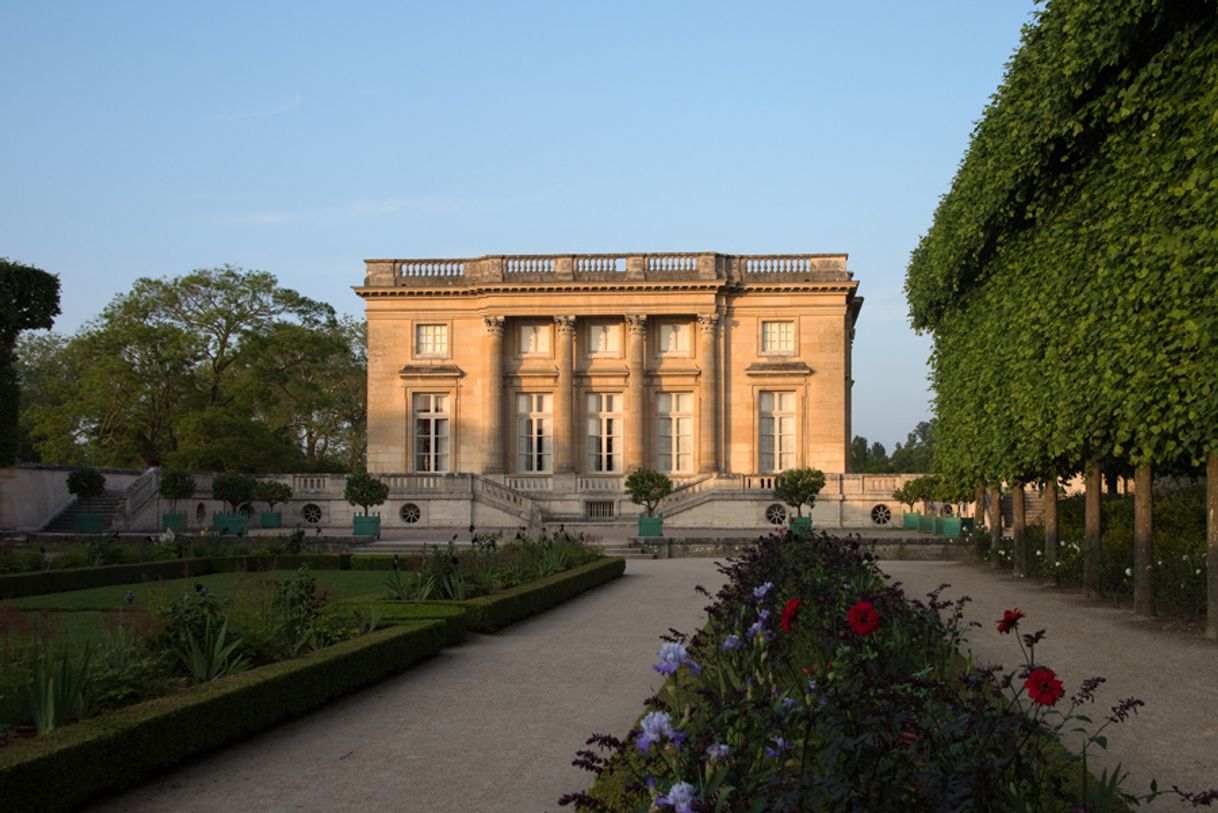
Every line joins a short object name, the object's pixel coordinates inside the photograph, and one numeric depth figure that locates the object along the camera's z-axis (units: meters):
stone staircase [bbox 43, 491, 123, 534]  34.88
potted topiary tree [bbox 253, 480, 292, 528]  36.78
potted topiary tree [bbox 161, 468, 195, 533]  34.31
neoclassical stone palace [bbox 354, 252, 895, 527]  41.84
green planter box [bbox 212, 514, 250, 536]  31.77
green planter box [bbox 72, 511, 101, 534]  33.41
